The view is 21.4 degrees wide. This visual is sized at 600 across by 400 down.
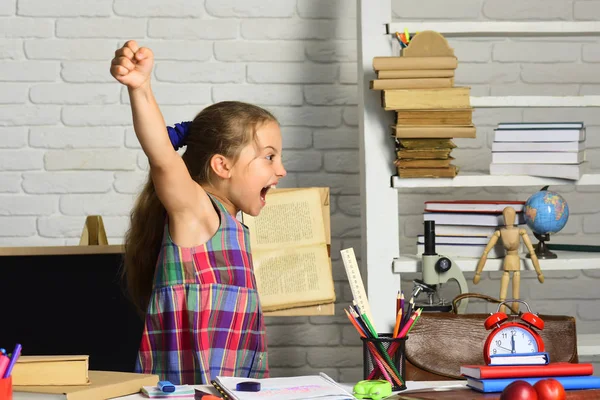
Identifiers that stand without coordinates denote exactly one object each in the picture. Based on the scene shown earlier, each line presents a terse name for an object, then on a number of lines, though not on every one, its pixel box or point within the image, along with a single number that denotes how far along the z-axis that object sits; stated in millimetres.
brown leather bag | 3442
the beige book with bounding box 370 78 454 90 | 3797
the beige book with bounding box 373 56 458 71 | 3785
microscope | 3788
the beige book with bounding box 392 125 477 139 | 3802
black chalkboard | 3711
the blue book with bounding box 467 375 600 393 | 2865
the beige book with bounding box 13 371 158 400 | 2802
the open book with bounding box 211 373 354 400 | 2814
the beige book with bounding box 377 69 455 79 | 3795
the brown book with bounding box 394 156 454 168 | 3845
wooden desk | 2814
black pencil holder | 3001
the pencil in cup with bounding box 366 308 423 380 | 3005
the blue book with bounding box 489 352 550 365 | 2910
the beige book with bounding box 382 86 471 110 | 3790
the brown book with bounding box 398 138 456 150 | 3839
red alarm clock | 3020
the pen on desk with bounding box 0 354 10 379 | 2643
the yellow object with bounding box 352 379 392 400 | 2884
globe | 3852
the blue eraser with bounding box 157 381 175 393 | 2872
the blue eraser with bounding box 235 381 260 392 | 2847
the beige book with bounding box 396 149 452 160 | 3845
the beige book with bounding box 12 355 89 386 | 2853
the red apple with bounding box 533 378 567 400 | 2633
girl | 3267
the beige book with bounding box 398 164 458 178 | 3850
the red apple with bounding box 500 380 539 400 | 2560
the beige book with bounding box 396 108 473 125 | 3808
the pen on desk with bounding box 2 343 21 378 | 2651
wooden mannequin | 3825
